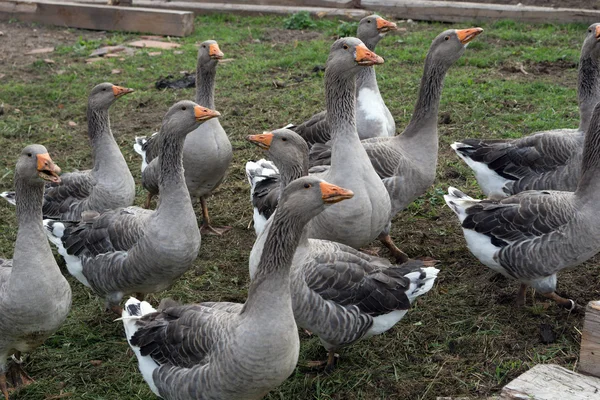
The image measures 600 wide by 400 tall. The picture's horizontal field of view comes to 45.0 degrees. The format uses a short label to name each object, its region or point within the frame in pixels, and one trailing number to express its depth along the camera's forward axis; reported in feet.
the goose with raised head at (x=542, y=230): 16.20
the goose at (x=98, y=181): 19.80
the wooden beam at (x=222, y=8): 44.34
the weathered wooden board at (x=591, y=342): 12.26
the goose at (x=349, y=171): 16.96
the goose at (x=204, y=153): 20.92
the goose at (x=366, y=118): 22.53
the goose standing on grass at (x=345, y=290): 14.75
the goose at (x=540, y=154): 19.92
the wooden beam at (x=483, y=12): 37.96
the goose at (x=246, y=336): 12.24
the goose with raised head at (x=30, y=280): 14.15
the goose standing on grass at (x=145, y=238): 16.15
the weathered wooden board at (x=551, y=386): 11.48
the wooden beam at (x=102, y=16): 41.98
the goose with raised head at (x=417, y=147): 19.61
